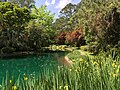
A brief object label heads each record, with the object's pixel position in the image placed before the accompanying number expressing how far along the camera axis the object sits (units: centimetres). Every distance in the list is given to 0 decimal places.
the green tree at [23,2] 1821
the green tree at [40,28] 1199
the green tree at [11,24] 1105
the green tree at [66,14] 2151
